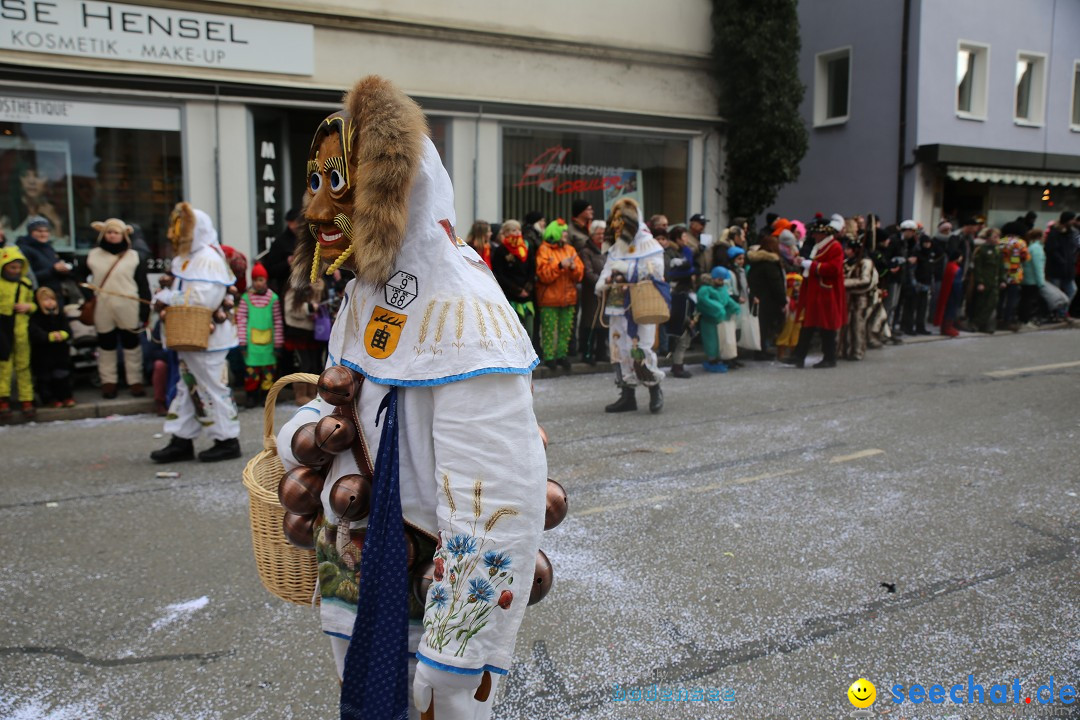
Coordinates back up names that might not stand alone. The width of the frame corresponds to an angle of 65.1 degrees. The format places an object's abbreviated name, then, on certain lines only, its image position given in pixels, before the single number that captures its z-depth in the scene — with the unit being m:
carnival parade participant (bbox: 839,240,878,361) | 12.59
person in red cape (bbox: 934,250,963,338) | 15.36
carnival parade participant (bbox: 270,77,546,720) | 1.69
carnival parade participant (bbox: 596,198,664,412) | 8.33
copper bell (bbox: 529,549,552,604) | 1.90
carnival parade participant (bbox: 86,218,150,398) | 9.13
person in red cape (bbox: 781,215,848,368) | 11.87
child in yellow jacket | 8.30
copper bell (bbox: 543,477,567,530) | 2.01
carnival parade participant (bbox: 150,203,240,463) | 6.43
